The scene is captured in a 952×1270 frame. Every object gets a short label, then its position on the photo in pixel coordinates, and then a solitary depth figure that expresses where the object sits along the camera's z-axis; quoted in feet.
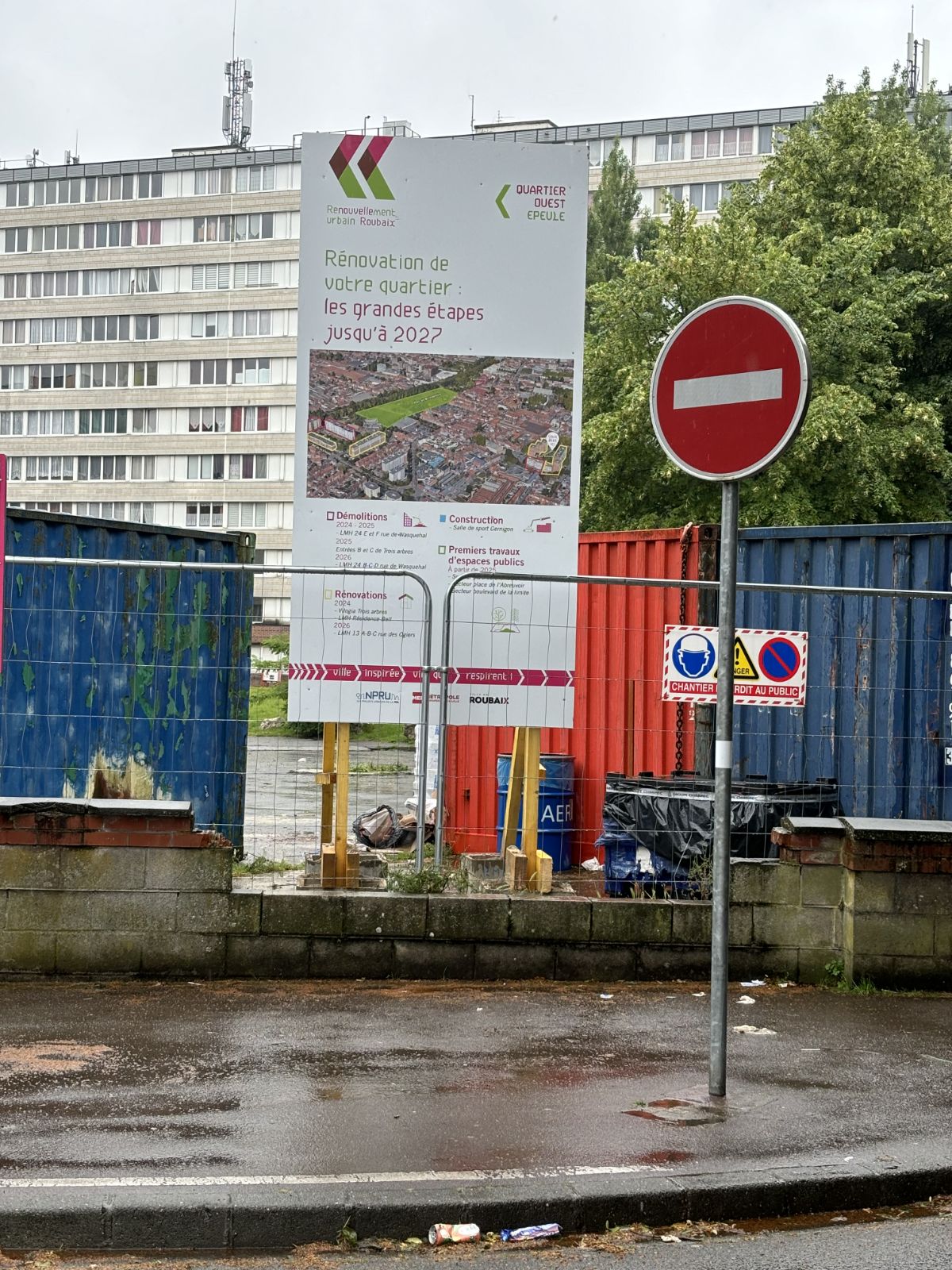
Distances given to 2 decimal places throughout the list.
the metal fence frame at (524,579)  27.40
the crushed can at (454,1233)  15.30
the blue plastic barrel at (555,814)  36.65
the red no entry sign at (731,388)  19.21
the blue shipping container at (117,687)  30.09
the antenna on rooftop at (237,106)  269.64
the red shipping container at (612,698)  38.63
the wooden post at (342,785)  27.84
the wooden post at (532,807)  27.71
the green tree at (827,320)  88.99
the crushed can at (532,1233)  15.46
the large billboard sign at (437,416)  28.17
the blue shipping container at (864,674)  33.53
